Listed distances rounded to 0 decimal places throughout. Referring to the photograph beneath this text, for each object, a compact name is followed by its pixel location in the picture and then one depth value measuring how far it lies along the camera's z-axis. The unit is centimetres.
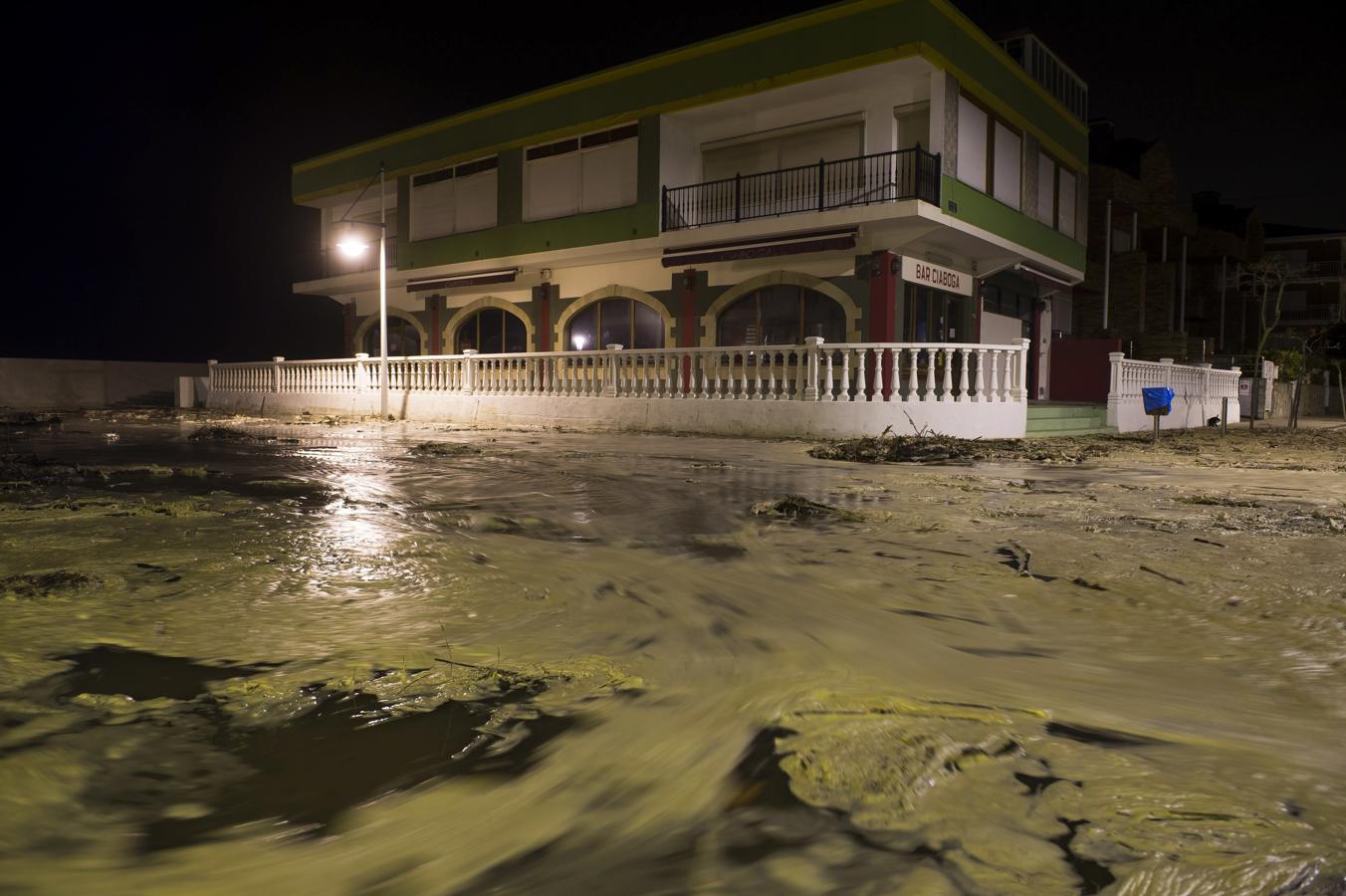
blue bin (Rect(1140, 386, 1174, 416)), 1339
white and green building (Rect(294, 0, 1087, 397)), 1644
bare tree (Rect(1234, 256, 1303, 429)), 2102
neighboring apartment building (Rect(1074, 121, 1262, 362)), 2925
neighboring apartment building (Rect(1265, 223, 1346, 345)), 5284
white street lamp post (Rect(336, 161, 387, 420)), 1863
